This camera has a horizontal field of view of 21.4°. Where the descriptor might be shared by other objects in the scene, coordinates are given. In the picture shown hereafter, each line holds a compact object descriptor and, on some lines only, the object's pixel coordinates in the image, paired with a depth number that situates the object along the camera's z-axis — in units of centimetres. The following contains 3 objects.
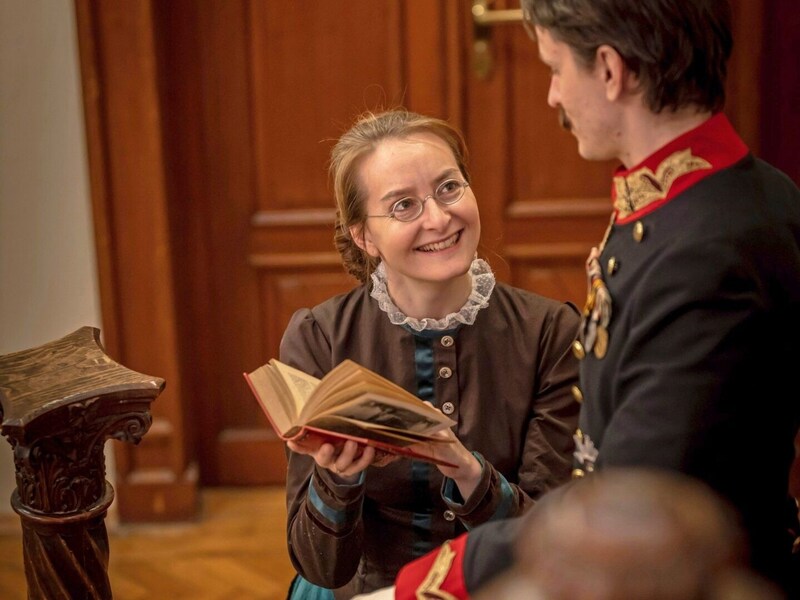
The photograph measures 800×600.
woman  286
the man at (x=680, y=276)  226
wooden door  407
